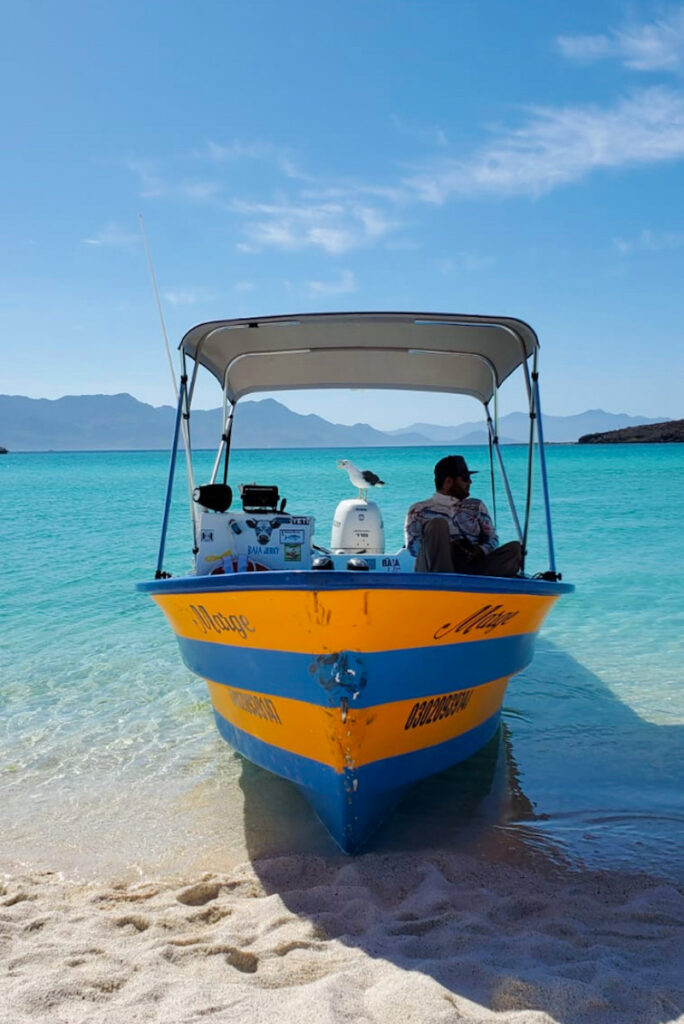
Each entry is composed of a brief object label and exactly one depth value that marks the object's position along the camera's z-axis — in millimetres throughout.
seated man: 5105
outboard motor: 7156
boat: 3723
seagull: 7352
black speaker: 5535
